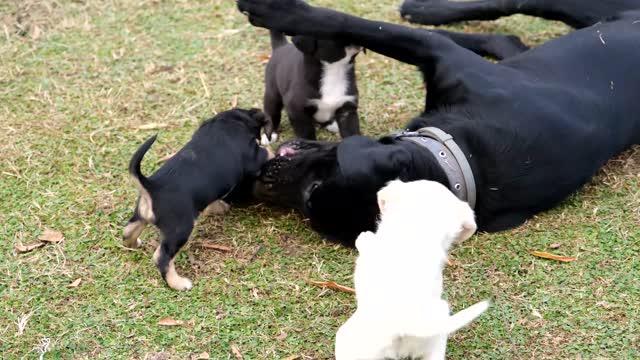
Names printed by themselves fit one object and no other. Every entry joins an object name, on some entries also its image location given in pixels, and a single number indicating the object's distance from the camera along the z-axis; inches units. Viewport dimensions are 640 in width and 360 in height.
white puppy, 96.2
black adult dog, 136.1
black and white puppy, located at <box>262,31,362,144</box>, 157.1
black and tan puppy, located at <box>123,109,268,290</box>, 128.9
